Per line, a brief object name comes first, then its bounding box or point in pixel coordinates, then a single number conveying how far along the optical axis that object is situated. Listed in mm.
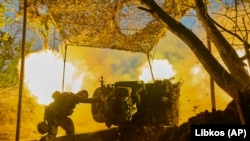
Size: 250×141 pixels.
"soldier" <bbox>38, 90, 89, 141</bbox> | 7566
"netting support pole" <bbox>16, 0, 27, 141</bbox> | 6585
